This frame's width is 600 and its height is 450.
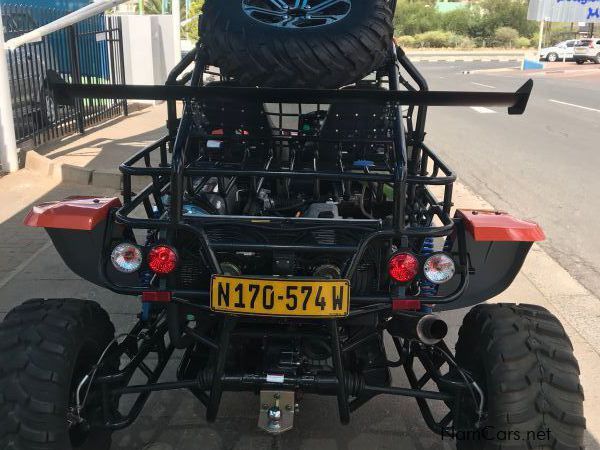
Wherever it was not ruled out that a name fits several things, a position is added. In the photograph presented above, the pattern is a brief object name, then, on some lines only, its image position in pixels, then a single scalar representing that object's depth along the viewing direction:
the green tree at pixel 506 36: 67.12
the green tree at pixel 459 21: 72.56
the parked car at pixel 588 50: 41.81
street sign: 45.34
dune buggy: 2.61
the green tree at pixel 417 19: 72.88
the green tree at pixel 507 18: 72.00
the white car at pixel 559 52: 43.66
